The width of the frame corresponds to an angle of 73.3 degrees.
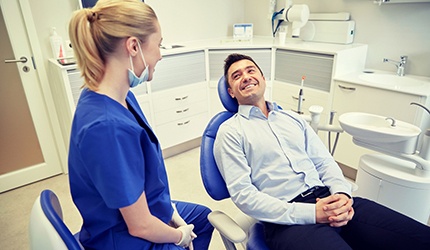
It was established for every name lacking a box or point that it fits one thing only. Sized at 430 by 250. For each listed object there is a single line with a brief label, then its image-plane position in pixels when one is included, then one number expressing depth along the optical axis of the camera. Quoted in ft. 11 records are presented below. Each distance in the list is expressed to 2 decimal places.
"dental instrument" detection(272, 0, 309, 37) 8.33
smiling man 3.62
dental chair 3.56
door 6.97
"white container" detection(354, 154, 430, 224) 4.91
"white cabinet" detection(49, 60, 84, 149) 6.69
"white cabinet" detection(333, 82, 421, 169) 6.16
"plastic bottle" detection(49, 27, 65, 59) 7.26
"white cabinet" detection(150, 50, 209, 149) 8.17
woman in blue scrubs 2.67
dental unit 5.22
